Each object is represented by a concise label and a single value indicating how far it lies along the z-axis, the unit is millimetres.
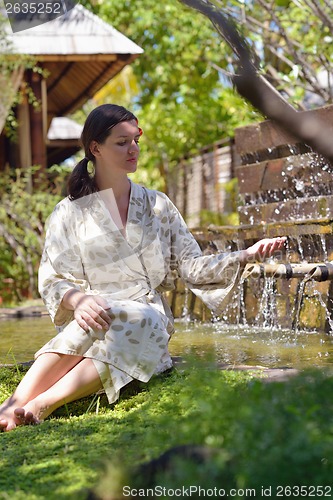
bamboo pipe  4291
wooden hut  9930
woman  3092
